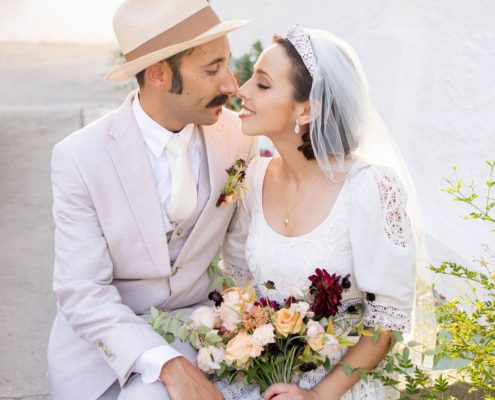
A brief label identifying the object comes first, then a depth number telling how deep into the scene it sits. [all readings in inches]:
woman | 102.9
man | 112.1
